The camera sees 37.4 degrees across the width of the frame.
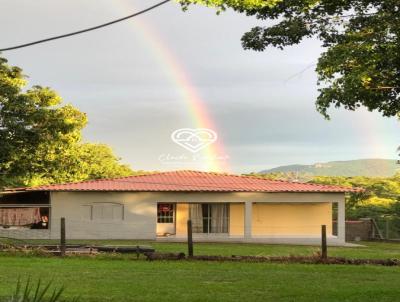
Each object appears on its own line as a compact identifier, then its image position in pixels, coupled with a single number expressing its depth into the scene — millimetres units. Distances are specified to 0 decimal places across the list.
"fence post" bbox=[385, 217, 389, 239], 36725
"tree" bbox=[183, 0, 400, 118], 10609
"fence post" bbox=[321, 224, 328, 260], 17170
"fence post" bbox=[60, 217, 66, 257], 17750
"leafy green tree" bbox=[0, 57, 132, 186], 28344
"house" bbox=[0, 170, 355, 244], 32719
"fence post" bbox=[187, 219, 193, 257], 17438
